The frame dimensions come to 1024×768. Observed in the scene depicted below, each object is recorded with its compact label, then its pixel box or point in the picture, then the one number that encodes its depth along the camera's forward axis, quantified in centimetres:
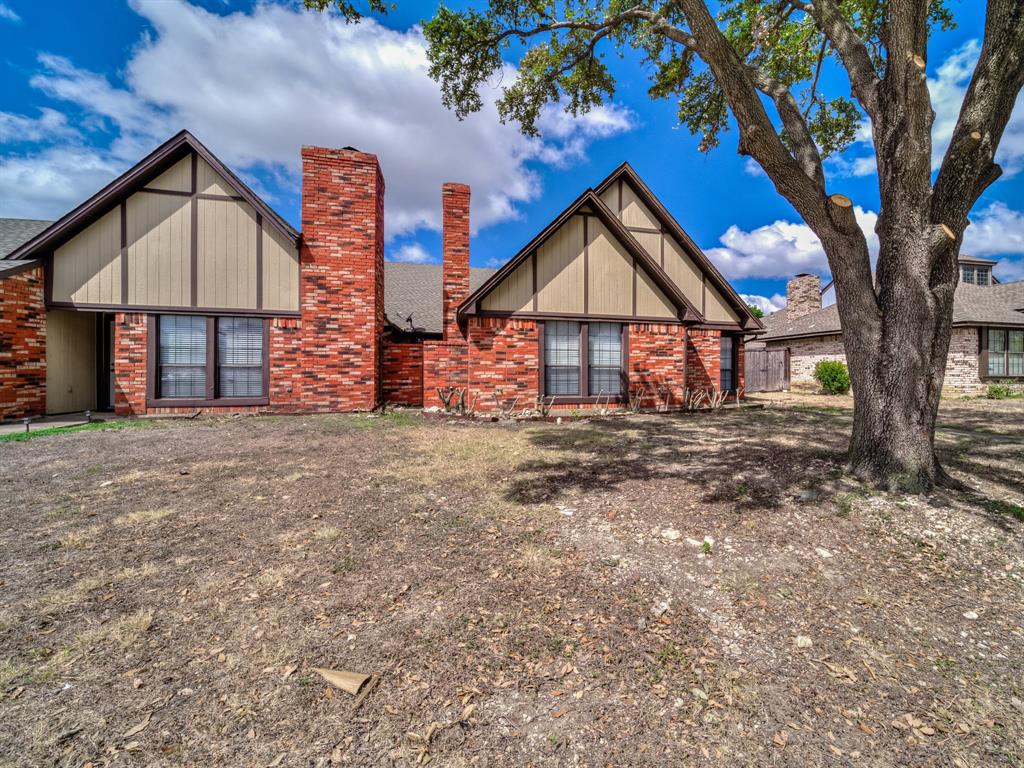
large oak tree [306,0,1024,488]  439
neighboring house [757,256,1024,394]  1741
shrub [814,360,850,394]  1791
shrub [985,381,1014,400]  1609
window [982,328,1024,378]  1762
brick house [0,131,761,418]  990
